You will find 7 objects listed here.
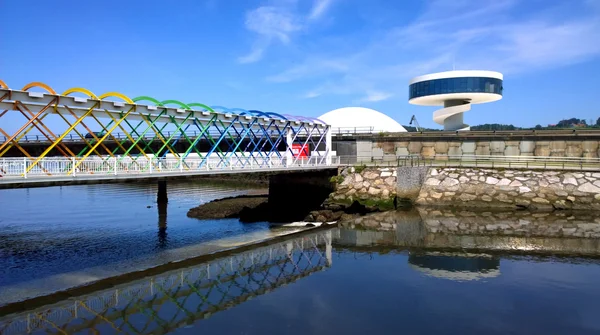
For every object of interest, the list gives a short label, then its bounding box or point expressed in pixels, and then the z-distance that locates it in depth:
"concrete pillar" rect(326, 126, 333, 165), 35.75
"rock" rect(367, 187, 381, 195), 32.84
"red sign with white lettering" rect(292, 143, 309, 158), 38.12
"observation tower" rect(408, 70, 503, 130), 53.50
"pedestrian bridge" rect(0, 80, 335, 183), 17.02
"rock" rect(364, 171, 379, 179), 33.59
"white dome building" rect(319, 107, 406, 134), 58.25
